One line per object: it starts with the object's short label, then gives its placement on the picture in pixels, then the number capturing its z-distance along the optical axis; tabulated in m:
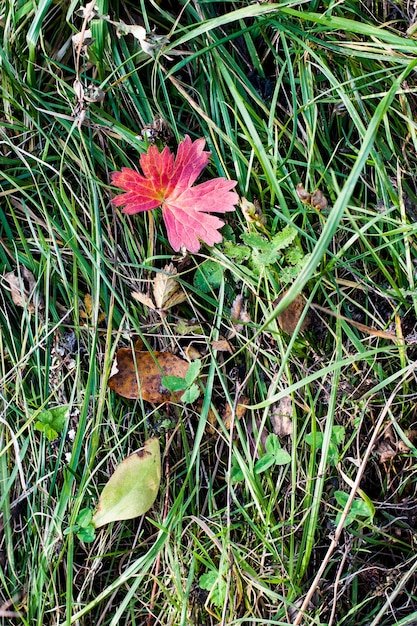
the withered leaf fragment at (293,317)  0.58
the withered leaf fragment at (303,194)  0.58
